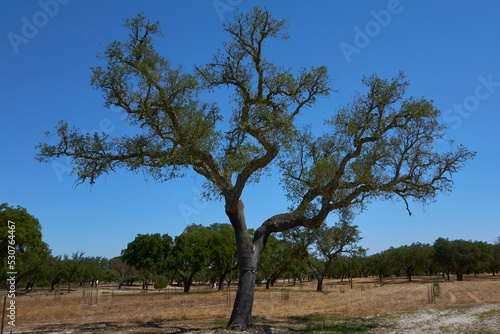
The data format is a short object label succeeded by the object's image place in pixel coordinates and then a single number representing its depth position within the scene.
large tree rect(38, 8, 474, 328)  14.37
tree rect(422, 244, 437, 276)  79.56
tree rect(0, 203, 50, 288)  40.09
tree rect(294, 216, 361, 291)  48.34
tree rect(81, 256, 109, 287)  77.06
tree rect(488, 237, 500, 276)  85.61
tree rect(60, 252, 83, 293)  67.69
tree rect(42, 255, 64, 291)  67.44
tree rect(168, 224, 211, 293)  50.81
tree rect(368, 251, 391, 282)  95.06
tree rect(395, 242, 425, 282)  82.88
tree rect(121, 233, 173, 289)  50.44
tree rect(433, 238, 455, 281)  72.12
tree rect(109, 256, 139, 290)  73.28
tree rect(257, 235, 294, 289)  57.12
